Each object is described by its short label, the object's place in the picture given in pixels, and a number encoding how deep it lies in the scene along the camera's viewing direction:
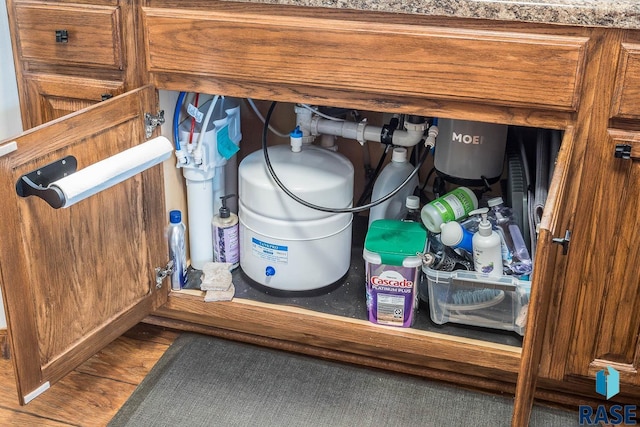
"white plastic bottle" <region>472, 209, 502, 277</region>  1.49
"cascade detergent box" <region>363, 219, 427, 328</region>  1.54
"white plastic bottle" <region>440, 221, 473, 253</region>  1.54
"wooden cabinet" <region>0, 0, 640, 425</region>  1.25
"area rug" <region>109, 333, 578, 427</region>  1.50
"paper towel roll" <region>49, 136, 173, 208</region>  1.16
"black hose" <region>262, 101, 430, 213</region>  1.57
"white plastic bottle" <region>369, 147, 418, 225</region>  1.72
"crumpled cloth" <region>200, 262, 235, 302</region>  1.64
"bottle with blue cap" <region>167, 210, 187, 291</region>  1.65
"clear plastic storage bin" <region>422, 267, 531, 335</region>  1.52
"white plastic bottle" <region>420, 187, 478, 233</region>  1.59
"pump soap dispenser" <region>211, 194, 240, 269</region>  1.73
